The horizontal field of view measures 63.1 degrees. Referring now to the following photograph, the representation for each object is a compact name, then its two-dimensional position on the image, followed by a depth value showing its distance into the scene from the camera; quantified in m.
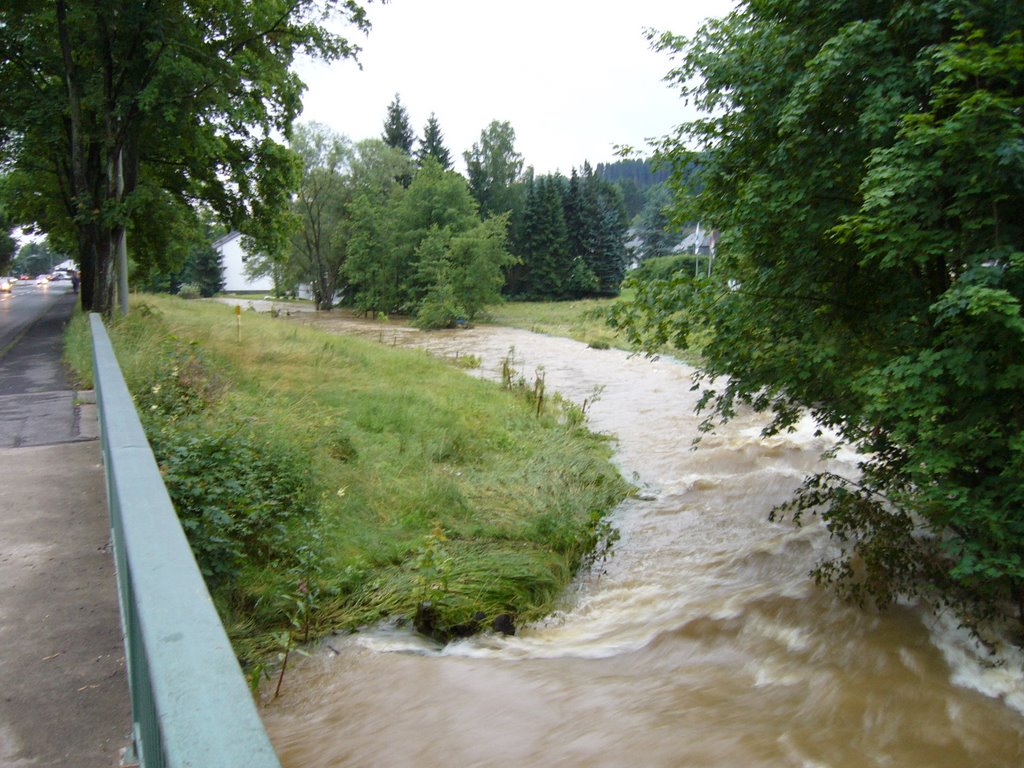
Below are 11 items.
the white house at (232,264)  100.50
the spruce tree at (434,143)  88.19
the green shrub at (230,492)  5.98
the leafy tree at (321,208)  61.28
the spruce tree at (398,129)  88.88
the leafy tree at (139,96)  17.42
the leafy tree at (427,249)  51.41
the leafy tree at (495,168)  82.19
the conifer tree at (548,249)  68.81
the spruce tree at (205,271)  83.10
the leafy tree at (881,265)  5.90
